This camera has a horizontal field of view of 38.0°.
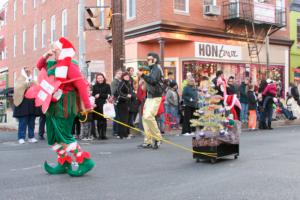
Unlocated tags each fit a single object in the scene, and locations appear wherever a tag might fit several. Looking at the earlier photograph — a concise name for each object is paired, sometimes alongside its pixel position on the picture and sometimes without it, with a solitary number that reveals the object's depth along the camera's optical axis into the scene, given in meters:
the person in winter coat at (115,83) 12.06
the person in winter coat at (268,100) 15.56
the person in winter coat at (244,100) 15.92
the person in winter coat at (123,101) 11.98
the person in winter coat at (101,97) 11.83
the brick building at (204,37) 21.20
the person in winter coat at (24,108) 10.81
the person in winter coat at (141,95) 12.58
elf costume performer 6.06
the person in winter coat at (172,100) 14.21
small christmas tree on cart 7.35
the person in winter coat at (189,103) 13.02
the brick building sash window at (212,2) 22.95
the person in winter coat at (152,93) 9.00
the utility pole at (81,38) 14.59
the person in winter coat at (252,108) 15.46
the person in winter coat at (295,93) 19.11
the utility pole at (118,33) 13.48
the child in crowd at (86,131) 11.82
